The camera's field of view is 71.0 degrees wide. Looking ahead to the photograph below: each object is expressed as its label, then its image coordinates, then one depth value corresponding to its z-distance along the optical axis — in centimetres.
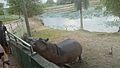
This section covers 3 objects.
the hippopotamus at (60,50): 259
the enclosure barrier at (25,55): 151
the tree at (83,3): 926
